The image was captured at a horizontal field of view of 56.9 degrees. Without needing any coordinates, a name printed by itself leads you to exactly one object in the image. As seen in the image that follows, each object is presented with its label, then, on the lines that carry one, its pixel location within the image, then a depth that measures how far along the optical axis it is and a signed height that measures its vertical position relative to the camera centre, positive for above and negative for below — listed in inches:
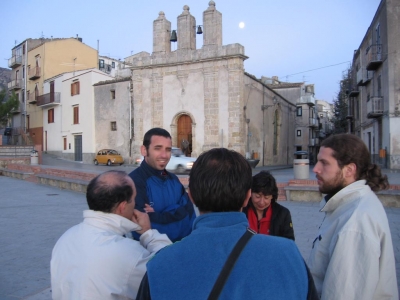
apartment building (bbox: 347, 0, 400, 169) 856.9 +161.6
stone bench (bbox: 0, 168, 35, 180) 743.1 -51.7
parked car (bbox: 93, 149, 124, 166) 1127.0 -27.4
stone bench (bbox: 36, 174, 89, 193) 553.4 -54.6
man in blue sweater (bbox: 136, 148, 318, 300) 46.4 -15.5
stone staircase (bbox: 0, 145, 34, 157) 1232.8 -6.3
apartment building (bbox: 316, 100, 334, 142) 2778.1 +228.6
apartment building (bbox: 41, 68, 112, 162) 1274.6 +132.4
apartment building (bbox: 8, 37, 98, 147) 1600.6 +369.7
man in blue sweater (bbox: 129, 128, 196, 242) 110.9 -14.2
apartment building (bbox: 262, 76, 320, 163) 1851.6 +199.7
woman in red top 137.3 -25.0
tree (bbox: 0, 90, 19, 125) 1606.8 +192.0
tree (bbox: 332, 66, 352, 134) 1665.8 +184.9
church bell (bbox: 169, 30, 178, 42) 1020.5 +308.9
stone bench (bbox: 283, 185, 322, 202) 416.2 -54.0
